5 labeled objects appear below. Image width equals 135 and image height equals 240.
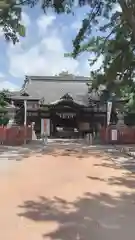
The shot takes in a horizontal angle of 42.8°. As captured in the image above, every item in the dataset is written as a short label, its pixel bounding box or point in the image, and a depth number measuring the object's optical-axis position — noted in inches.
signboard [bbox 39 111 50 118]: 656.9
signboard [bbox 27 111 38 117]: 657.2
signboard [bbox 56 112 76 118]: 655.9
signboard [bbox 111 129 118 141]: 502.5
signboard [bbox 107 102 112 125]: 541.2
